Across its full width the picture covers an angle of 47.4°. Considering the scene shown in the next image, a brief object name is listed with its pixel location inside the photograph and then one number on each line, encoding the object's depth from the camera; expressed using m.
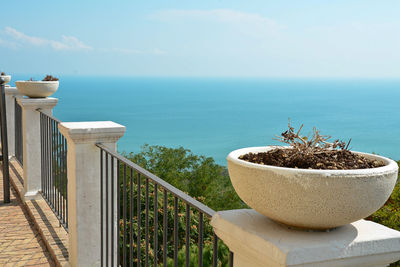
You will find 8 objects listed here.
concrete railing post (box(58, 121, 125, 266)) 3.72
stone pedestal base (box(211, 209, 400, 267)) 1.35
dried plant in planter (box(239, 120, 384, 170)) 1.51
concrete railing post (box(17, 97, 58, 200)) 6.13
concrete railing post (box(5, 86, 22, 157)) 8.98
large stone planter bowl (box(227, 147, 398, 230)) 1.35
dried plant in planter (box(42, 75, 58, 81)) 6.72
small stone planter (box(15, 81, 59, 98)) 5.99
